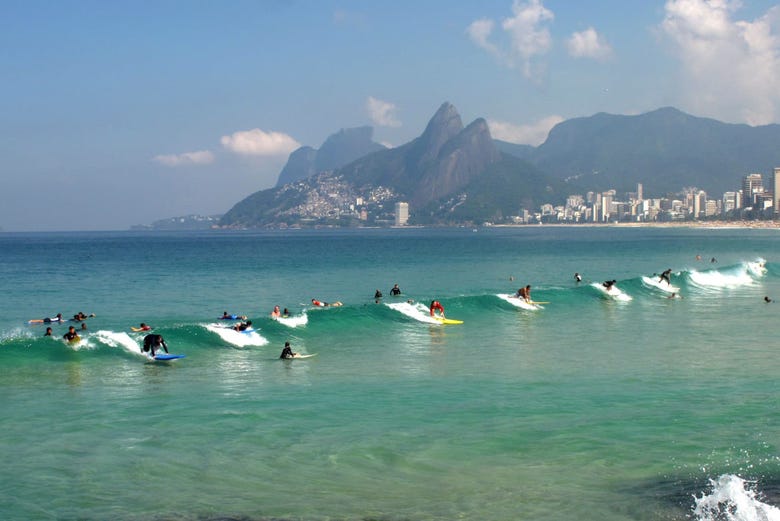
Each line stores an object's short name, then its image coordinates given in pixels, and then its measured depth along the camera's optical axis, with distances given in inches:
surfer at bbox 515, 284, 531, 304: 1845.5
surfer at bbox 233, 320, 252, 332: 1337.4
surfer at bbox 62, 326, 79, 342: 1227.2
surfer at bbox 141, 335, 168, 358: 1126.4
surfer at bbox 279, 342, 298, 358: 1127.0
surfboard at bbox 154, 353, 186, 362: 1107.6
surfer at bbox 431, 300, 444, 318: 1587.1
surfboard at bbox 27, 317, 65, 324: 1598.1
